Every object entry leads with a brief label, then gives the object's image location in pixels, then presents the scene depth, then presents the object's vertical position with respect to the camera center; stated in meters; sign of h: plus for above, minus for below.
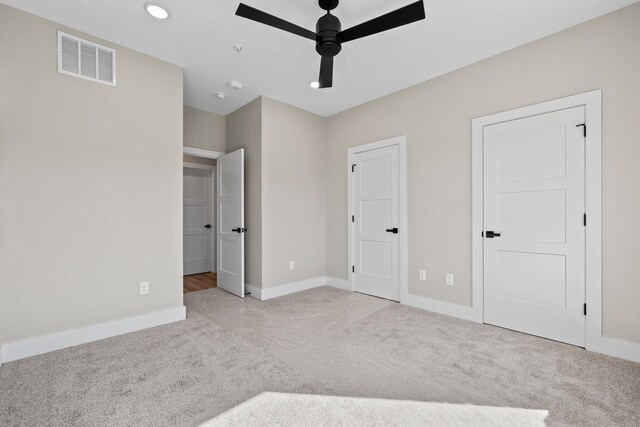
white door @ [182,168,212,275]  5.64 -0.18
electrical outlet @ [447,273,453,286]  3.22 -0.77
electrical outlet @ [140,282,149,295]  2.86 -0.76
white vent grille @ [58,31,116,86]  2.47 +1.37
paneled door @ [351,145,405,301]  3.77 -0.15
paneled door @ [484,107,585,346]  2.46 -0.14
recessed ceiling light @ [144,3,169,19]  2.22 +1.59
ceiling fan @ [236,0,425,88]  1.79 +1.25
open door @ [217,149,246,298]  3.95 -0.15
